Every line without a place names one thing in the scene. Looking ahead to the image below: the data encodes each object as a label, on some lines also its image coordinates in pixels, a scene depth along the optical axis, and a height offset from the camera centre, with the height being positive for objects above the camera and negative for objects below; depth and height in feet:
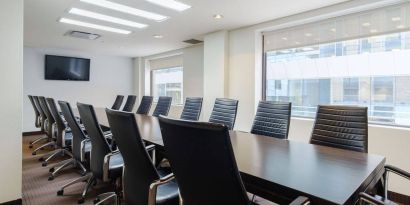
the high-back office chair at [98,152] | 6.02 -1.34
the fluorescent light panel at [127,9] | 10.59 +4.23
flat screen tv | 21.65 +2.89
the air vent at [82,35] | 15.65 +4.27
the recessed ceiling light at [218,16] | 12.13 +4.21
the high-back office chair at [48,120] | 11.75 -1.01
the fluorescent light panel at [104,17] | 11.66 +4.25
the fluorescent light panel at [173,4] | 10.41 +4.20
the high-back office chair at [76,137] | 7.67 -1.21
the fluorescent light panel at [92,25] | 13.21 +4.27
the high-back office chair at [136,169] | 4.22 -1.30
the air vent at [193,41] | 17.66 +4.32
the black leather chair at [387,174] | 4.75 -1.45
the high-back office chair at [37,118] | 15.84 -1.22
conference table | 3.18 -1.13
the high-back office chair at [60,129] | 9.97 -1.24
